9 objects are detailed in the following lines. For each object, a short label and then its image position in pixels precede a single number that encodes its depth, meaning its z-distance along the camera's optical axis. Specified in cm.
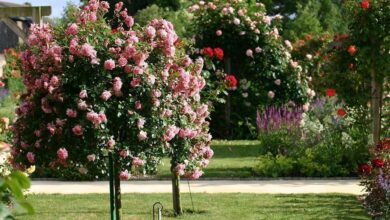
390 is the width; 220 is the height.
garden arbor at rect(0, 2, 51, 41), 1131
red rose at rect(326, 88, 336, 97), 1076
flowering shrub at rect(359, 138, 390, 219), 668
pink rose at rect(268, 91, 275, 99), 1631
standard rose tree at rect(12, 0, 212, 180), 546
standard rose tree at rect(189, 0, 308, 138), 1636
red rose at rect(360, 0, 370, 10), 1016
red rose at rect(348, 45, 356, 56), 1035
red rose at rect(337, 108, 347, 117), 1062
